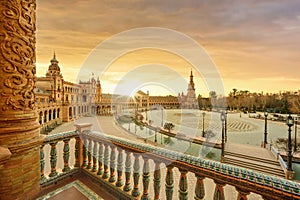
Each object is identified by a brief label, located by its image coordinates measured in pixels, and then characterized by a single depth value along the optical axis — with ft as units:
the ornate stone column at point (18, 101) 5.58
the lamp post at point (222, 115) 36.29
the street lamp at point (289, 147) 27.78
